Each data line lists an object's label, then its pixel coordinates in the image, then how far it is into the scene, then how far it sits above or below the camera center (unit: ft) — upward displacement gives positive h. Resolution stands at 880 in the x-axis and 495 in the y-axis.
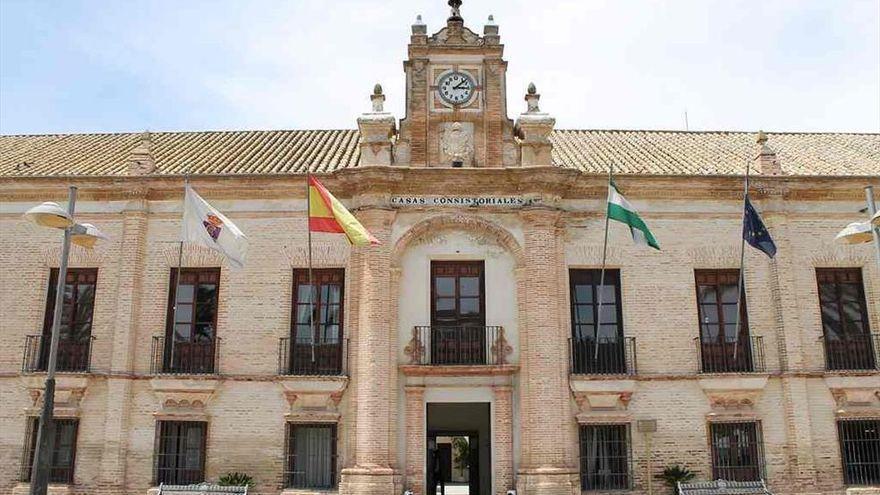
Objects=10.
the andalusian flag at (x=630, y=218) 49.91 +13.39
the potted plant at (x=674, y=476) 51.29 -2.77
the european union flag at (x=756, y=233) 49.90 +12.49
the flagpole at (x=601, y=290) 51.55 +9.30
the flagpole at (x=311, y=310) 53.72 +8.39
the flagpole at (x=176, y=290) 53.23 +9.89
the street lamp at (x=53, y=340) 39.45 +4.68
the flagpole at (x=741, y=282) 51.47 +9.84
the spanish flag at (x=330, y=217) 48.06 +13.13
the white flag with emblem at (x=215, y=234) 48.16 +12.00
